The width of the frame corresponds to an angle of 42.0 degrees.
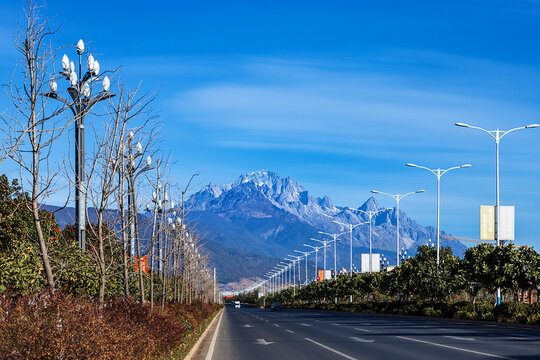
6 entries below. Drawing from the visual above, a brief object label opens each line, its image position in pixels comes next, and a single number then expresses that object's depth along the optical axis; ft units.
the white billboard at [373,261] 275.02
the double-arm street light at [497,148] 144.56
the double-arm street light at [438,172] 176.55
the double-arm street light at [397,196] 213.05
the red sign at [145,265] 121.84
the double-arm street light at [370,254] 251.80
